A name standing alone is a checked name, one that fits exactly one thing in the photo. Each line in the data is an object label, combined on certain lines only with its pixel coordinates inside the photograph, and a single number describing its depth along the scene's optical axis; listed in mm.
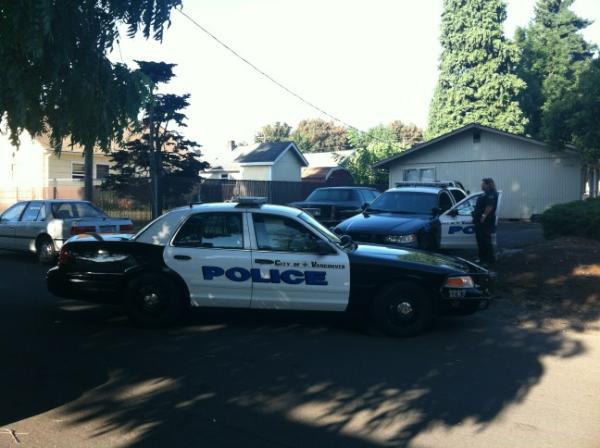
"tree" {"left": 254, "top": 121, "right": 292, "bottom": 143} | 86188
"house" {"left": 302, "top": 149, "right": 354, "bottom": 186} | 45109
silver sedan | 12359
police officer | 11180
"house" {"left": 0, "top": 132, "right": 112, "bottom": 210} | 28584
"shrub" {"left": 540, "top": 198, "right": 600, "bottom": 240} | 13277
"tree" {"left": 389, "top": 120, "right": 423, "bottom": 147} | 85188
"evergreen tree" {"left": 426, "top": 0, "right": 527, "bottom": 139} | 40125
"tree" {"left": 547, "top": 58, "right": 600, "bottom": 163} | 20500
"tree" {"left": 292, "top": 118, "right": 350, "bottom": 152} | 86062
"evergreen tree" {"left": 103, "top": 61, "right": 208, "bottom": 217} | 22797
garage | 23766
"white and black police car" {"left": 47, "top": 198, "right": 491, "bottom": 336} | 6816
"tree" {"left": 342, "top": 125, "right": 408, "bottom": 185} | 37781
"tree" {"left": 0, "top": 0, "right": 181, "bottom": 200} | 5535
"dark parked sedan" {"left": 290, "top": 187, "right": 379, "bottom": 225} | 17578
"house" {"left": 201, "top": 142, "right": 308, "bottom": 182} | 39938
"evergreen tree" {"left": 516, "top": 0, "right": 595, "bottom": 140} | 39812
